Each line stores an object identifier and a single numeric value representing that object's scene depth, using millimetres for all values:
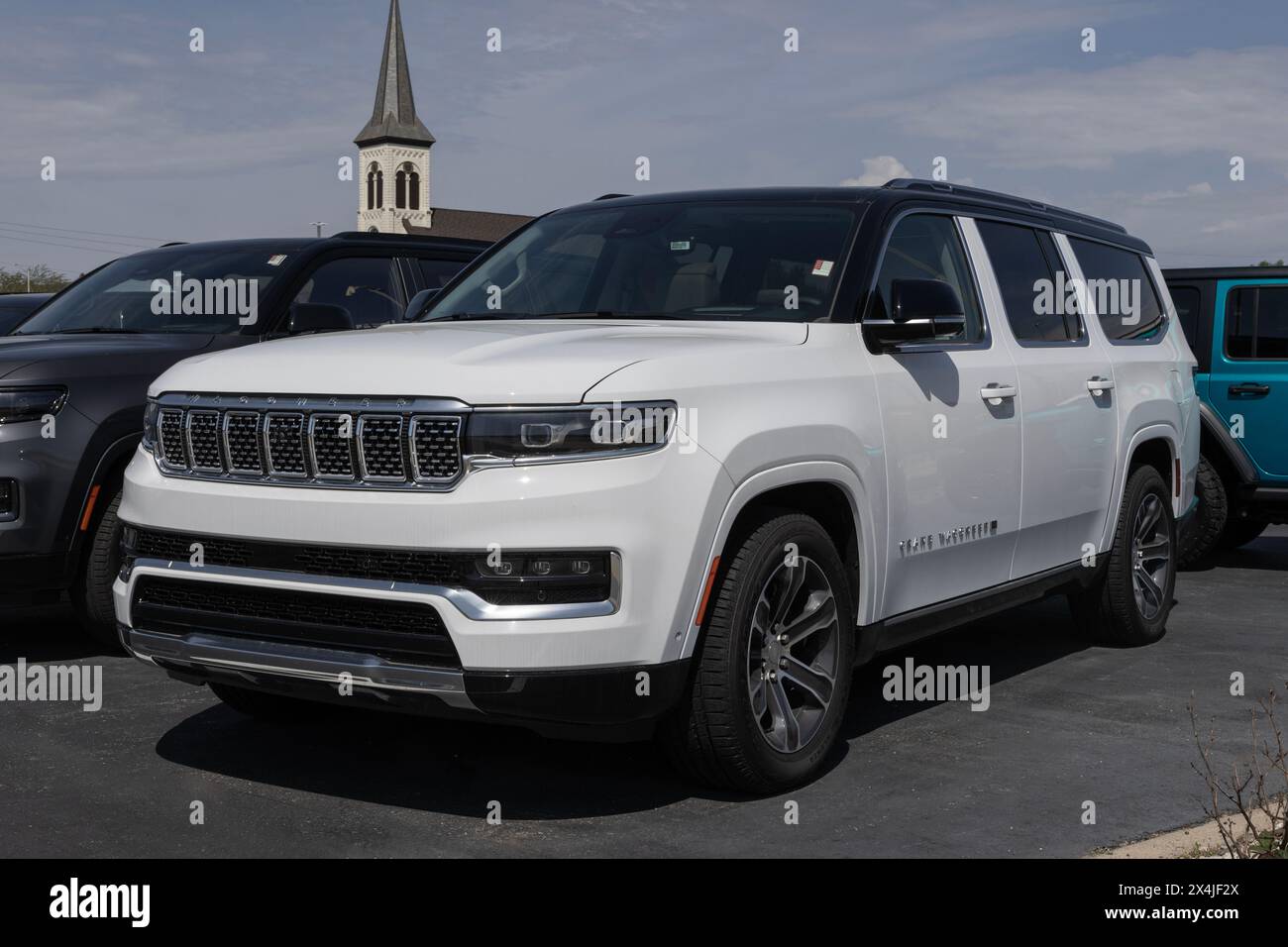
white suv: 4180
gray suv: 6438
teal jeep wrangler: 10062
